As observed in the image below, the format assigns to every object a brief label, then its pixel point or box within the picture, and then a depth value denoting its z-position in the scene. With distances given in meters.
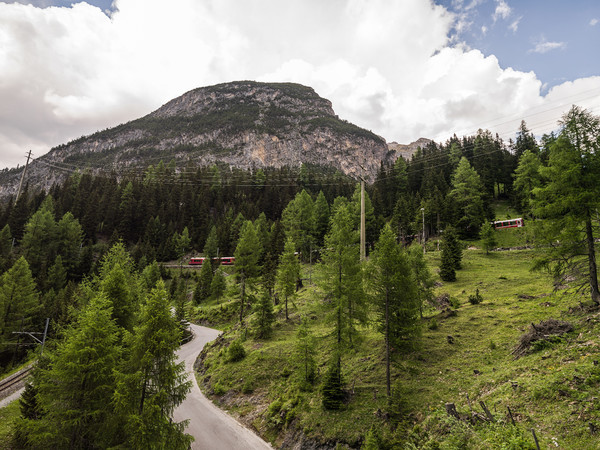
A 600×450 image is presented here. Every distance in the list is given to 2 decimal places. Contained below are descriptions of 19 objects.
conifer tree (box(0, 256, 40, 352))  39.53
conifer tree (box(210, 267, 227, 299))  58.09
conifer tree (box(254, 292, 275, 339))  31.50
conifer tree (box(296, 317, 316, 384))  20.33
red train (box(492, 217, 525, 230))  57.00
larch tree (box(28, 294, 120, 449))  13.61
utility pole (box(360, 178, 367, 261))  29.47
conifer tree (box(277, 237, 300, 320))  35.72
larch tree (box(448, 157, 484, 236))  59.34
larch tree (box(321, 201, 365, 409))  18.64
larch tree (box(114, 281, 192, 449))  13.17
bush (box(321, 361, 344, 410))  17.83
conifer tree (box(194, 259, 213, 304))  62.72
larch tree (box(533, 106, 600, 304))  17.41
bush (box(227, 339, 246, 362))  27.86
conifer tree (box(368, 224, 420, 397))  17.80
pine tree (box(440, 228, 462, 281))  37.50
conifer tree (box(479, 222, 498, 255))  46.06
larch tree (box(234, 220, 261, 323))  38.28
